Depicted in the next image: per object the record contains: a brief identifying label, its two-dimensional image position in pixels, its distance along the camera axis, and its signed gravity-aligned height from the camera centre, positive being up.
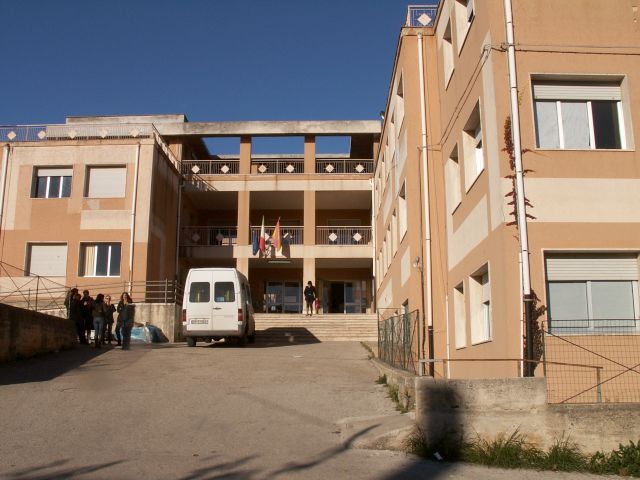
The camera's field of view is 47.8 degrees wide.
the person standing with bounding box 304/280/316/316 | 31.18 +2.46
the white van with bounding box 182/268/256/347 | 21.28 +1.40
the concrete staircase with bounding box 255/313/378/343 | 26.53 +1.00
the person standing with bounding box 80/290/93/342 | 21.17 +1.24
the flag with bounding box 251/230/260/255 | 34.03 +5.06
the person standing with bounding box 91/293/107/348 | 20.48 +1.01
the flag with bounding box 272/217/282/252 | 33.81 +5.36
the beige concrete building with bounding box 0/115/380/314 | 28.44 +6.51
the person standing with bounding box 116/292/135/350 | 20.40 +0.89
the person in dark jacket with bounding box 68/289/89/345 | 20.91 +1.07
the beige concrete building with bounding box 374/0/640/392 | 11.16 +2.85
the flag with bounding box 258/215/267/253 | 33.75 +5.13
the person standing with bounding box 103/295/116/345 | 21.54 +0.98
